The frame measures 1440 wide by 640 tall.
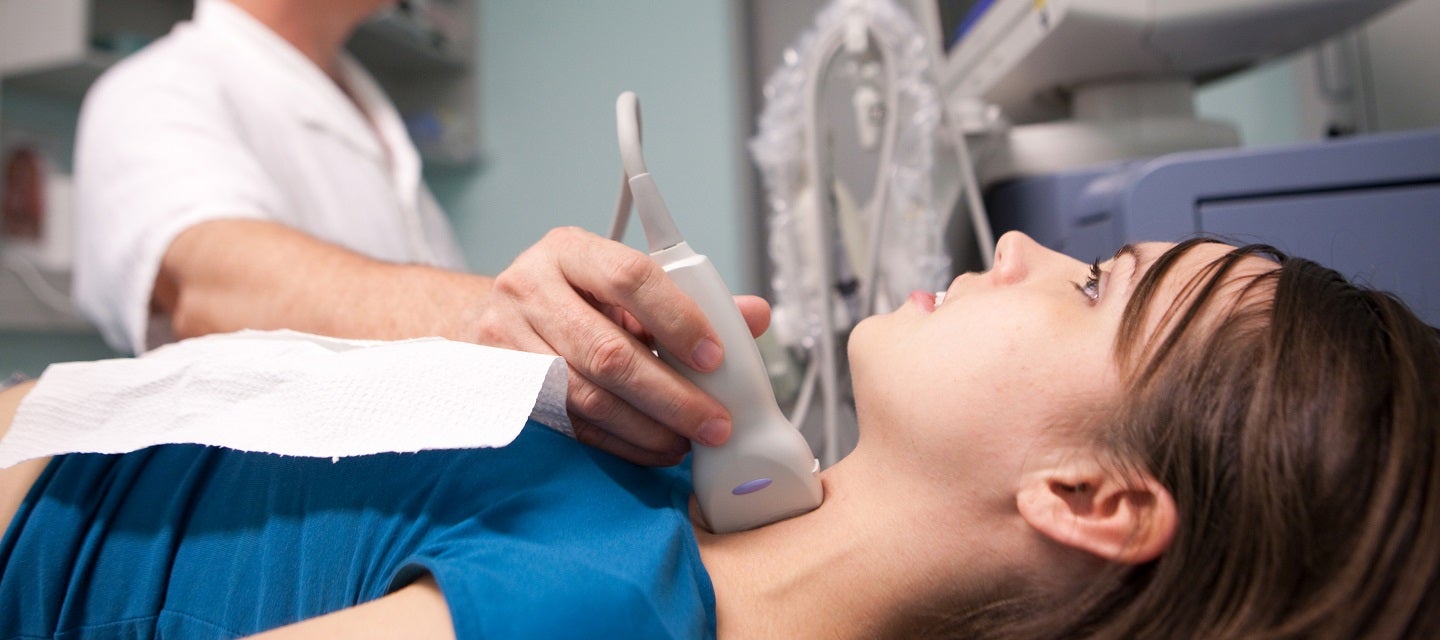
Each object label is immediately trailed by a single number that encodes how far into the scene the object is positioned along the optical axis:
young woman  0.47
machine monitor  0.91
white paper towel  0.51
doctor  0.55
